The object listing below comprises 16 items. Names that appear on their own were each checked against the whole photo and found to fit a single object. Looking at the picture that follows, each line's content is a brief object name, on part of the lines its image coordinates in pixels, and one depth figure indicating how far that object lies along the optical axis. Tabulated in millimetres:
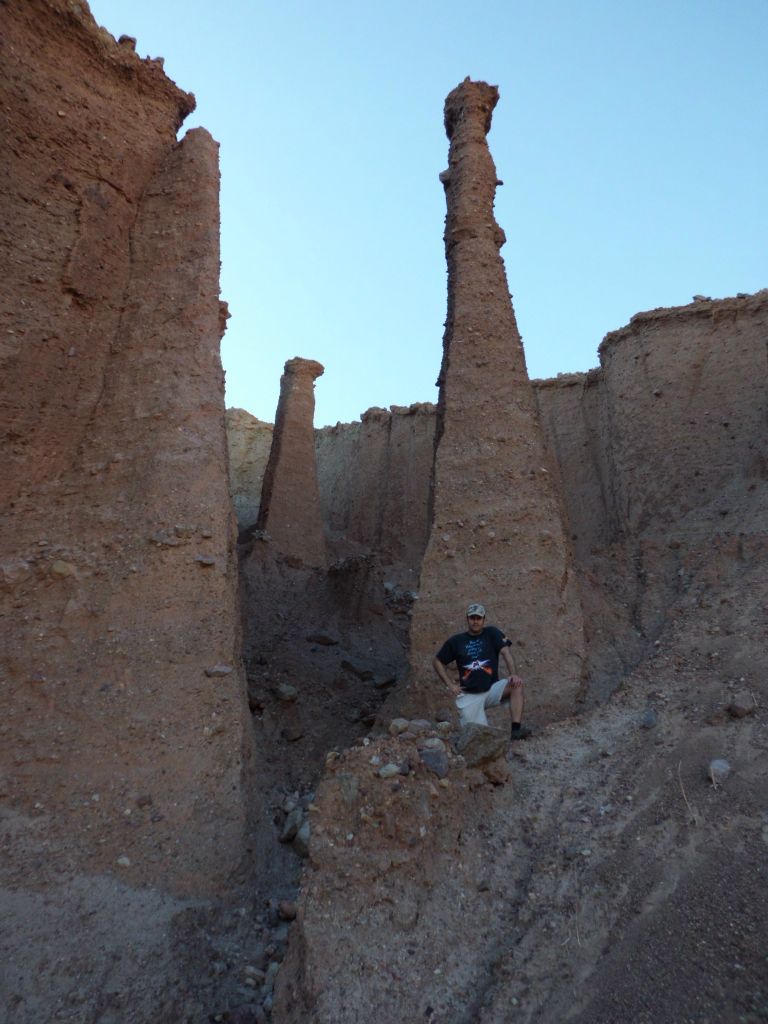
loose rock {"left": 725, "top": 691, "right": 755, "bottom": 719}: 4457
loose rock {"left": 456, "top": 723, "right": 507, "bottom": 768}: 4489
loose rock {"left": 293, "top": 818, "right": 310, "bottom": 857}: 5211
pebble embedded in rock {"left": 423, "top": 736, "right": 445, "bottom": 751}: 4425
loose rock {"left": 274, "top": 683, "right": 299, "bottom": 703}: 8016
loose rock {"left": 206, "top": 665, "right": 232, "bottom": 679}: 5391
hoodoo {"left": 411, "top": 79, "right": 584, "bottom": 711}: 6797
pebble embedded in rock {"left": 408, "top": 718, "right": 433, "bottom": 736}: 4727
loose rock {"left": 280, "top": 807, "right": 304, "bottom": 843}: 5477
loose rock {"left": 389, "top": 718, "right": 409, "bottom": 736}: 4761
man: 5051
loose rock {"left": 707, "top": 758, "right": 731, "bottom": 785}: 3941
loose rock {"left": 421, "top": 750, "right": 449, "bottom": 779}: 4293
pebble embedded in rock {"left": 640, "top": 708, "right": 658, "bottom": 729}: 4903
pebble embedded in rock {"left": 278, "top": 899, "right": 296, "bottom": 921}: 4656
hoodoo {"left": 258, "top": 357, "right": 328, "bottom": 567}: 15516
